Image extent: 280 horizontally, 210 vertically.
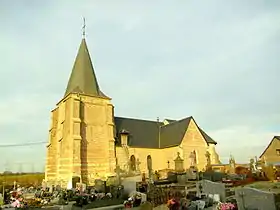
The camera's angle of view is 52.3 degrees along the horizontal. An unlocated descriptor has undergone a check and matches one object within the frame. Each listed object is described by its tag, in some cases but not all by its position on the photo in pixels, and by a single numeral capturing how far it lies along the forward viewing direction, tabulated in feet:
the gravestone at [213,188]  37.91
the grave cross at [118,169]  101.93
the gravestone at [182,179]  70.93
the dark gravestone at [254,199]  27.15
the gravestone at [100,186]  62.55
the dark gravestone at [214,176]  74.18
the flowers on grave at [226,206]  28.21
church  99.45
